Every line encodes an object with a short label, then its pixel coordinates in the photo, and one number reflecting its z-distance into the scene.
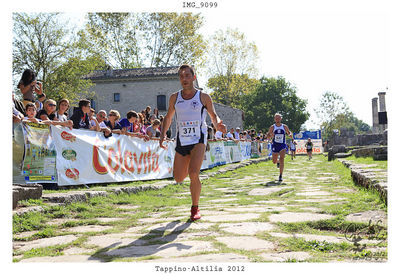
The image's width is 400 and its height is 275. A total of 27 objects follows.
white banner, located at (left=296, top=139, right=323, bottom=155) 36.14
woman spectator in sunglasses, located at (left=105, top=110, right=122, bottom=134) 8.71
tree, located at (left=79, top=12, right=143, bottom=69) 33.55
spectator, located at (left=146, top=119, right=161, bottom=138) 10.26
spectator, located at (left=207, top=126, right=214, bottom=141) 14.50
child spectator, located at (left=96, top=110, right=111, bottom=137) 8.05
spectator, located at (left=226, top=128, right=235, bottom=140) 17.81
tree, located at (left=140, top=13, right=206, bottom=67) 33.53
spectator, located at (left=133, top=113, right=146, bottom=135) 9.77
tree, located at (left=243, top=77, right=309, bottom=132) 56.09
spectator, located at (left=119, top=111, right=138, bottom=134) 9.02
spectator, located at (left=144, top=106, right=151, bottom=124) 12.24
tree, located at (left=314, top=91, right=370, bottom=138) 65.47
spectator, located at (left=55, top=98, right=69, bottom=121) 7.42
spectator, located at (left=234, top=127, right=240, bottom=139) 19.19
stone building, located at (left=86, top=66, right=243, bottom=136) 37.97
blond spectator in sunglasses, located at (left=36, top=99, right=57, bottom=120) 6.93
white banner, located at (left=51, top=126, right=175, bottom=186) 6.83
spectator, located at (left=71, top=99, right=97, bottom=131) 7.67
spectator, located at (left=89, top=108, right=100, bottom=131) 8.10
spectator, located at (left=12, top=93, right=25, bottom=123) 5.66
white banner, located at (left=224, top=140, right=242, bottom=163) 16.73
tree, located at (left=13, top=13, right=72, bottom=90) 25.59
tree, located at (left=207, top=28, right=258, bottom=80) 32.77
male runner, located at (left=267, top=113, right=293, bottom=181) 9.95
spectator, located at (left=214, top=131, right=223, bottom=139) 15.45
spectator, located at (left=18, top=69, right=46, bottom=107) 6.13
